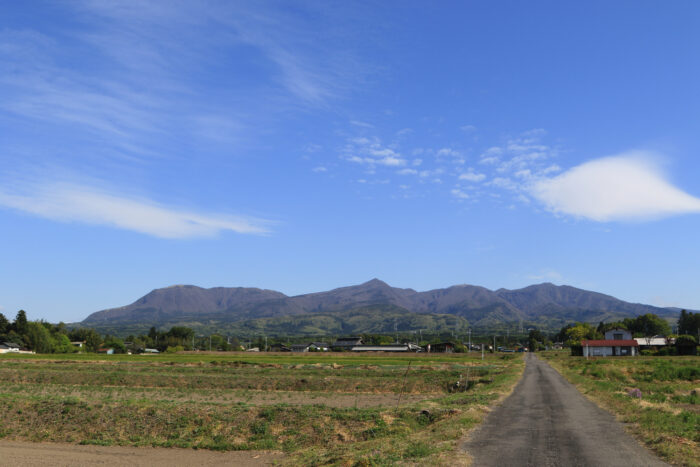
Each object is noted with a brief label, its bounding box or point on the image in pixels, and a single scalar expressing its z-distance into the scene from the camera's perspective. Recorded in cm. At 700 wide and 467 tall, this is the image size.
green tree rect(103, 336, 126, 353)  19475
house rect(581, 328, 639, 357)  14488
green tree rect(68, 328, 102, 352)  19338
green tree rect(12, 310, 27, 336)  16950
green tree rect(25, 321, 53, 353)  16438
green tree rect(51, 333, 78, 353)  16738
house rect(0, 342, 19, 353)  14862
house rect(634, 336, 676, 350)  16910
